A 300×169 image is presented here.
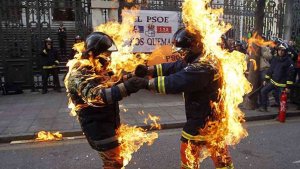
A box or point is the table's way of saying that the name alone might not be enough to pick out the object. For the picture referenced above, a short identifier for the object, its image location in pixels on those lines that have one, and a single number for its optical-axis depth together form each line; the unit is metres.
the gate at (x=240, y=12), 11.85
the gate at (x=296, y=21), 13.51
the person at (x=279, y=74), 8.67
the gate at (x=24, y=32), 11.47
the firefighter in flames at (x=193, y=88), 3.23
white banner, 11.27
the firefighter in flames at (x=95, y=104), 3.13
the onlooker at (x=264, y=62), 9.38
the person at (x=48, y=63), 11.53
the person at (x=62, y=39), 15.98
